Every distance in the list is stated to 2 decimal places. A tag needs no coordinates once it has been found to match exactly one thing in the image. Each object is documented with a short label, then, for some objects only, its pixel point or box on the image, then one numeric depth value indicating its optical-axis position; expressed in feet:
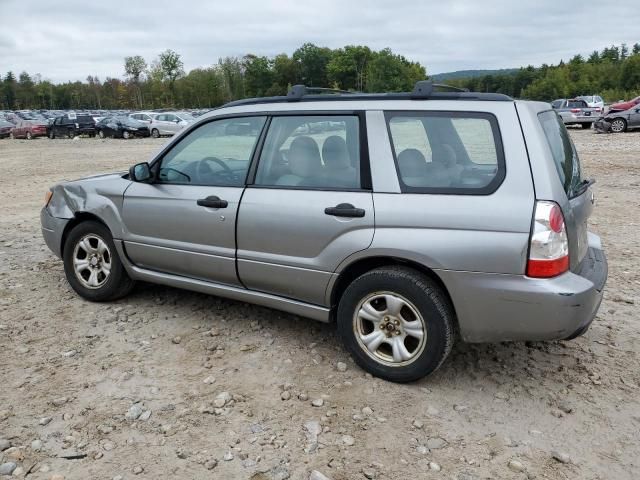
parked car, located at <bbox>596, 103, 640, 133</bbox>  76.33
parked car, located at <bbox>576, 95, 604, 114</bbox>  93.30
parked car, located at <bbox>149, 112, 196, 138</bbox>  111.14
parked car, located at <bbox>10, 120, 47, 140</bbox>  120.47
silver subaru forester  10.19
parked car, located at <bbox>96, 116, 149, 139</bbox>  112.27
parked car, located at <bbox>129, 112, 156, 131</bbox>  112.78
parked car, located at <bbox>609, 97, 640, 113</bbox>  78.69
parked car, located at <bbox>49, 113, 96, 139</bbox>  119.75
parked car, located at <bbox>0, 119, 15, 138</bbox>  124.77
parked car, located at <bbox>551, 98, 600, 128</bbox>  92.79
